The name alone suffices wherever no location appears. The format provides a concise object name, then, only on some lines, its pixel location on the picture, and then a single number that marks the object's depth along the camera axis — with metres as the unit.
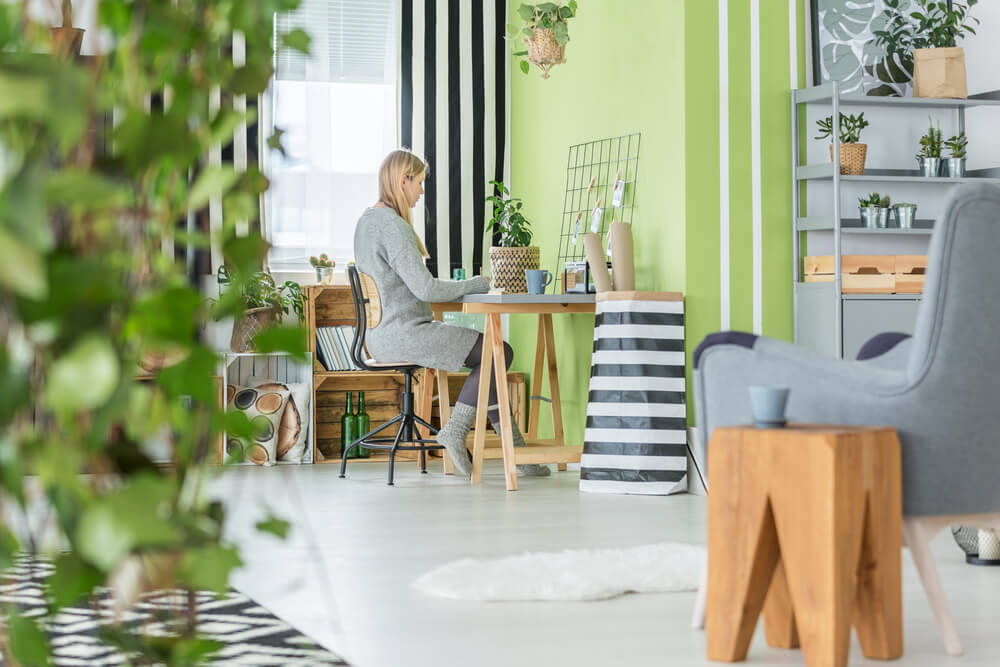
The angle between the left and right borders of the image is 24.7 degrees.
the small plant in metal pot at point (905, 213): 8.94
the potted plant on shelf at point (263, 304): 11.00
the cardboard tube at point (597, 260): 9.37
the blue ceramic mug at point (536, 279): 9.81
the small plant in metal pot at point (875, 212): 8.94
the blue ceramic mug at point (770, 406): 3.87
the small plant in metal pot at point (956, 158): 9.13
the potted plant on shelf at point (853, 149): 8.91
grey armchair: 3.82
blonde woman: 9.66
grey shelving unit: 8.76
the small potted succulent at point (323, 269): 11.95
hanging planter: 10.24
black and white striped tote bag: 8.83
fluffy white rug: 5.12
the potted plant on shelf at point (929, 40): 9.04
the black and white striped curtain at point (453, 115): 12.68
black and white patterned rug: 4.03
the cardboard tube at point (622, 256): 9.32
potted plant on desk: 10.26
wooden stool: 3.62
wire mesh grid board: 10.15
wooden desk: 9.26
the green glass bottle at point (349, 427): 11.62
